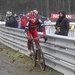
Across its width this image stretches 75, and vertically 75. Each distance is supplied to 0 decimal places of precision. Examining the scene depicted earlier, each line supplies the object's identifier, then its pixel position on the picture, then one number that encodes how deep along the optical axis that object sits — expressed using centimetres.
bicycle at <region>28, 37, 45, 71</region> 772
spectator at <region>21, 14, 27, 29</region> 1226
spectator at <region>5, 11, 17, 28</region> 1360
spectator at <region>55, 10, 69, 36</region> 933
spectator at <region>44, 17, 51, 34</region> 1911
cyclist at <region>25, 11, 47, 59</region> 776
